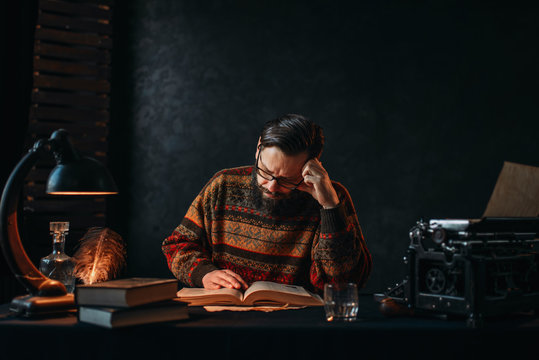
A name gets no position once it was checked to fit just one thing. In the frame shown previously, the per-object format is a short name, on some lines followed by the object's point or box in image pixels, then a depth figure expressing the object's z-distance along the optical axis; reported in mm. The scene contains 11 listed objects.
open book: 1490
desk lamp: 1347
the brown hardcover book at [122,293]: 1213
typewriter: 1251
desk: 1192
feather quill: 1722
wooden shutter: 3215
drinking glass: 1312
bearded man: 1794
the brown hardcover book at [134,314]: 1196
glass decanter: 1551
